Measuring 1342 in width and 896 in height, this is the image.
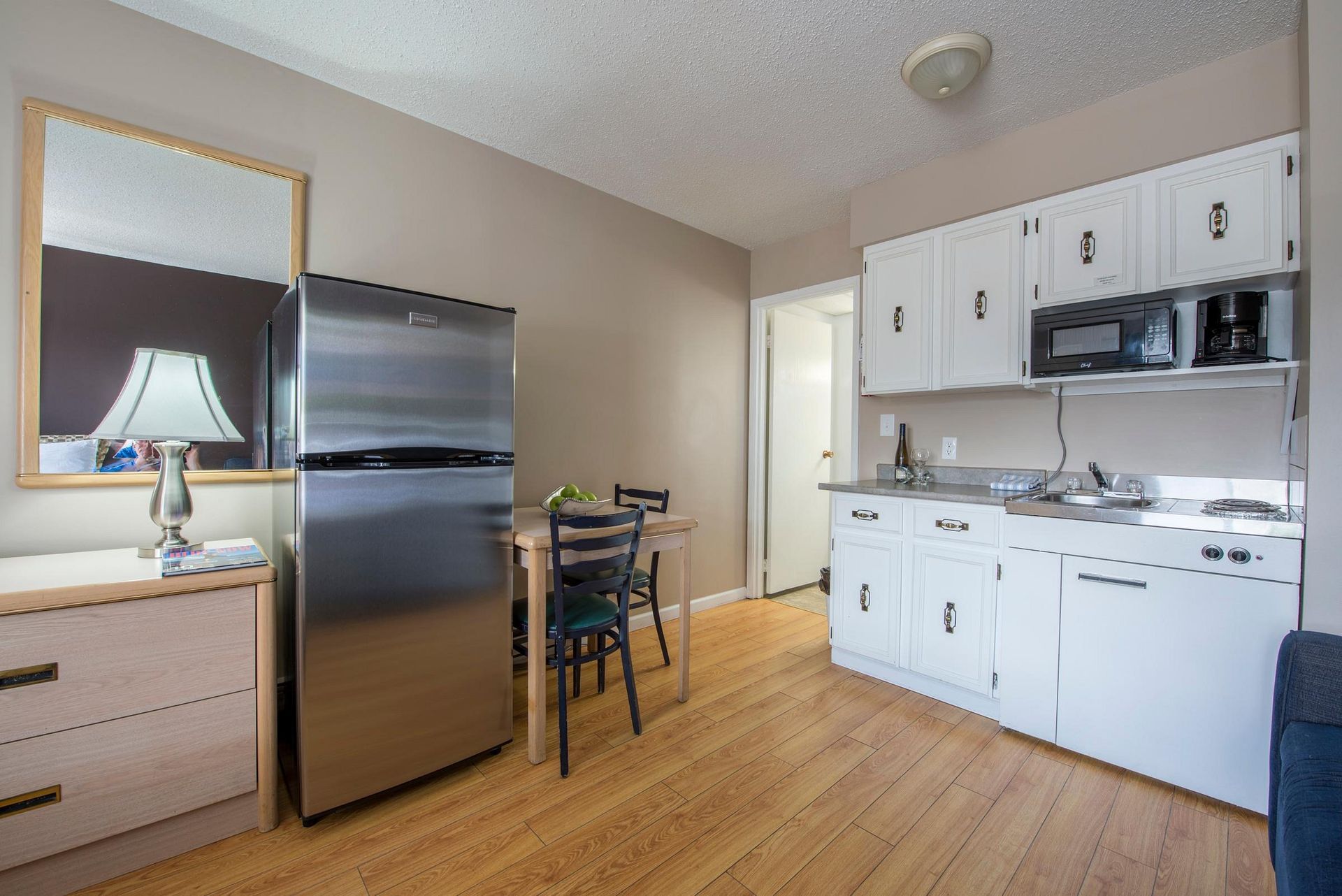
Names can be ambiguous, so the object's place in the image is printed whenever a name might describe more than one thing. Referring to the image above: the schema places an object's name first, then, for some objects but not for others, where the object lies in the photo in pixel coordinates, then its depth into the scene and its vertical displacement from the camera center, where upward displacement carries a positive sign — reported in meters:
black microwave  2.03 +0.45
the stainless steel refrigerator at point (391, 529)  1.59 -0.27
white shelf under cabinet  1.97 +0.30
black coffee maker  1.87 +0.43
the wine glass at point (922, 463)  2.94 -0.07
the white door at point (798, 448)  4.07 +0.01
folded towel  2.48 -0.15
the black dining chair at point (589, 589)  1.95 -0.54
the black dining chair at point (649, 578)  2.69 -0.65
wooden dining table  1.93 -0.60
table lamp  1.54 +0.08
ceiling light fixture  1.94 +1.45
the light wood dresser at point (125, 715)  1.29 -0.71
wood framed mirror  1.71 +0.58
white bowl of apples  2.23 -0.23
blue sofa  0.88 -0.64
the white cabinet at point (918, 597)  2.32 -0.69
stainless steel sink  2.15 -0.21
